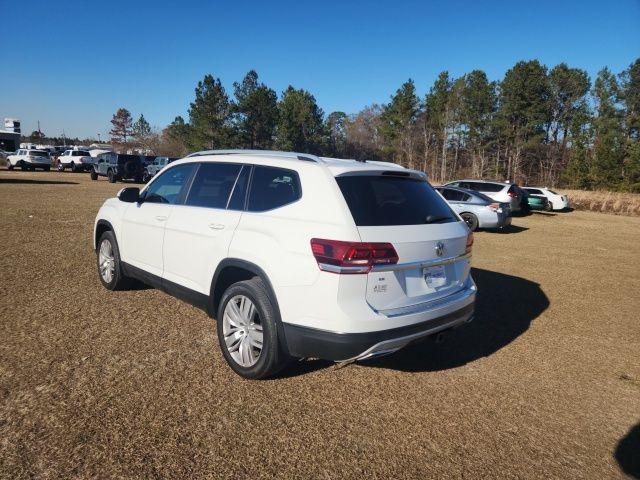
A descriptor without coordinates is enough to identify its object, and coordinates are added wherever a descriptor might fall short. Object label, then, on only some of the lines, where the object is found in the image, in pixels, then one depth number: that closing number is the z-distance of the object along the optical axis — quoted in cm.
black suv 2825
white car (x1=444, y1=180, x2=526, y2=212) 1664
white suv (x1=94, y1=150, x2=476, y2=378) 279
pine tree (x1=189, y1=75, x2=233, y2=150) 4925
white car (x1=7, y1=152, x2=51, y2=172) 3312
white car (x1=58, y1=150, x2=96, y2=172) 3747
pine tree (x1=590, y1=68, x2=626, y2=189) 4300
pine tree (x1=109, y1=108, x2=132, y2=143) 11206
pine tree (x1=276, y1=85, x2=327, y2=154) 5347
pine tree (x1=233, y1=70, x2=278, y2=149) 5091
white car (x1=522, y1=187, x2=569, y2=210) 2397
